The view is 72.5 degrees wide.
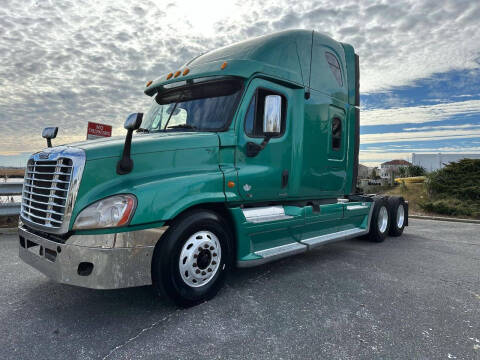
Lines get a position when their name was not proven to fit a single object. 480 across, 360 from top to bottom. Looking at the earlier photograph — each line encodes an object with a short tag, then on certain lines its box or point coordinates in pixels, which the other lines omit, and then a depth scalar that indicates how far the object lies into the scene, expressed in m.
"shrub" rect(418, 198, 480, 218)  12.06
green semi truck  3.00
